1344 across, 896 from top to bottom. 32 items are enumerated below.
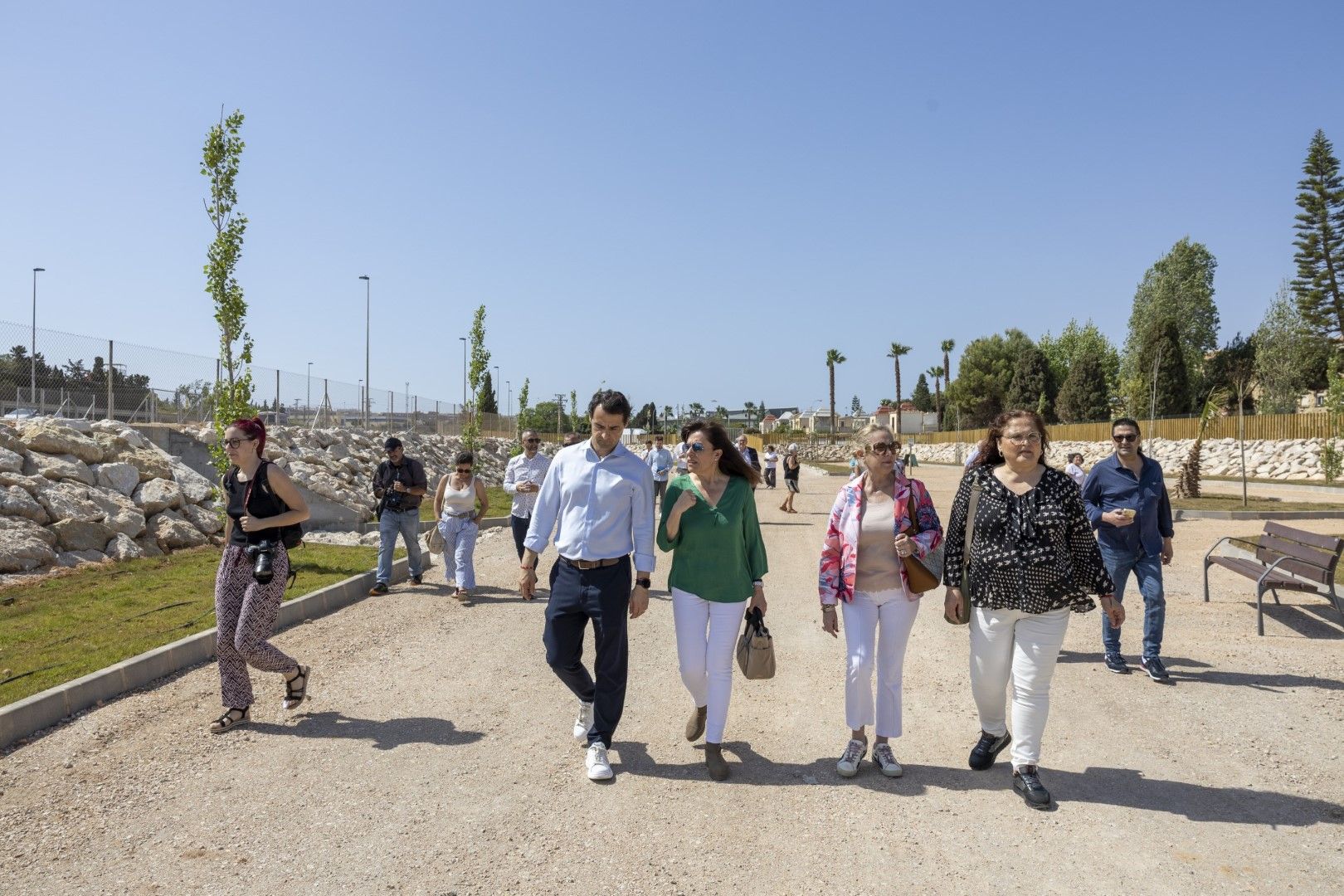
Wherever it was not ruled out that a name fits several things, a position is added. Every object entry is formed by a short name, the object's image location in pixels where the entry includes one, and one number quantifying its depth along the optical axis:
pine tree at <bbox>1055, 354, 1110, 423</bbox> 71.00
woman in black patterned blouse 4.30
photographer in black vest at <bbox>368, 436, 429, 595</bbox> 9.96
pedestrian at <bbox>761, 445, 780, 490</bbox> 29.12
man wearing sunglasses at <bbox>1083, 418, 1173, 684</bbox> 6.43
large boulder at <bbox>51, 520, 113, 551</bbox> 11.05
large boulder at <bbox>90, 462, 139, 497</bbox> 12.95
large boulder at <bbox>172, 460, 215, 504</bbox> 13.90
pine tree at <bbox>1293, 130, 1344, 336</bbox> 50.66
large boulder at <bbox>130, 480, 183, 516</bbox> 12.82
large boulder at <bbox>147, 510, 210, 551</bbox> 12.36
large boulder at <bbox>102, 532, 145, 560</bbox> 11.35
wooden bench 7.83
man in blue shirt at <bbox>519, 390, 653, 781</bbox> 4.60
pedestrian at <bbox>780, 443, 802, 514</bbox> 22.34
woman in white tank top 9.88
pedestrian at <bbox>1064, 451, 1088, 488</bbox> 16.83
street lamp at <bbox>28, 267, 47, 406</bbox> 16.11
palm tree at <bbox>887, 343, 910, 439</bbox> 101.24
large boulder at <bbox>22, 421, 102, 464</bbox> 13.01
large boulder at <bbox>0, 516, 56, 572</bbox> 10.03
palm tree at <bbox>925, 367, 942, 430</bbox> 103.31
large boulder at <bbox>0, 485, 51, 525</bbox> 10.84
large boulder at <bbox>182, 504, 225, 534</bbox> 13.34
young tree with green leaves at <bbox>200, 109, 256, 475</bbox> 11.92
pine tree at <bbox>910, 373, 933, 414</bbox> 126.73
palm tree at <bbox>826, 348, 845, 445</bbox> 99.62
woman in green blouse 4.62
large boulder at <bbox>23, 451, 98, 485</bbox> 12.30
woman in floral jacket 4.64
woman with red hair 5.32
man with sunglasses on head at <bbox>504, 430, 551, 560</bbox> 9.73
